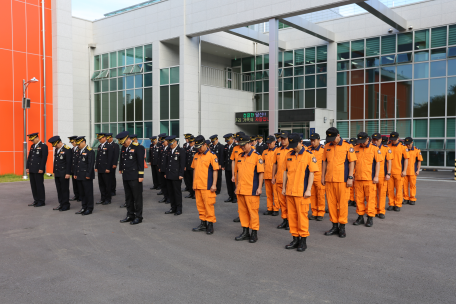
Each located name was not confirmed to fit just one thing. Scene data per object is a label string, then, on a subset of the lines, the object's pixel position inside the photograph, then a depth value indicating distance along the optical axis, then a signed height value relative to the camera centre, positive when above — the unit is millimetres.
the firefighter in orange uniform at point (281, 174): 8047 -770
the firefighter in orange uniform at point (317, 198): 8867 -1383
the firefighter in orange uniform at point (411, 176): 10977 -1053
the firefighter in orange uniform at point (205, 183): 7516 -857
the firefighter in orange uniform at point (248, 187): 6855 -857
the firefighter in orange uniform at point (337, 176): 7227 -710
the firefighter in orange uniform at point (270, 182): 9398 -1101
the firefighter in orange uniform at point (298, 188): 6266 -804
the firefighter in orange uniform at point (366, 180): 8195 -887
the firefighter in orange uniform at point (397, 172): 10070 -858
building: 21312 +5089
